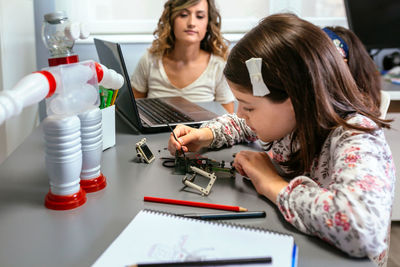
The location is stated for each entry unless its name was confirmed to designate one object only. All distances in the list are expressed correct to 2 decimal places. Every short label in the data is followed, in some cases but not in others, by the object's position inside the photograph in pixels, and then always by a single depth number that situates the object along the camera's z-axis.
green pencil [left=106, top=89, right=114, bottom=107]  1.00
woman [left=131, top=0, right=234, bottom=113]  1.89
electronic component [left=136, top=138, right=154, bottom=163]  0.94
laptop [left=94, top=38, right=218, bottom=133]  1.10
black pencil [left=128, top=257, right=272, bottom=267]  0.52
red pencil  0.71
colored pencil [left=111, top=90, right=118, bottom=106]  1.02
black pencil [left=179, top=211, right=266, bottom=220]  0.67
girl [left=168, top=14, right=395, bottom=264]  0.61
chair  1.24
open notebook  0.54
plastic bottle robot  0.66
